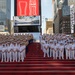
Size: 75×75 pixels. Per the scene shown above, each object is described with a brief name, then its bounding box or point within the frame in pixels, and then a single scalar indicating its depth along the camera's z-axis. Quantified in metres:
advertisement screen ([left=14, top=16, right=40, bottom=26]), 36.50
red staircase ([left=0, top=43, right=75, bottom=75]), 10.62
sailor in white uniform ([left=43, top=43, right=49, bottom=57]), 16.65
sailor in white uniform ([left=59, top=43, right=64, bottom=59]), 15.51
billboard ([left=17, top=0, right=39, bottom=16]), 39.41
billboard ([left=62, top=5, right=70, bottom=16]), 79.12
